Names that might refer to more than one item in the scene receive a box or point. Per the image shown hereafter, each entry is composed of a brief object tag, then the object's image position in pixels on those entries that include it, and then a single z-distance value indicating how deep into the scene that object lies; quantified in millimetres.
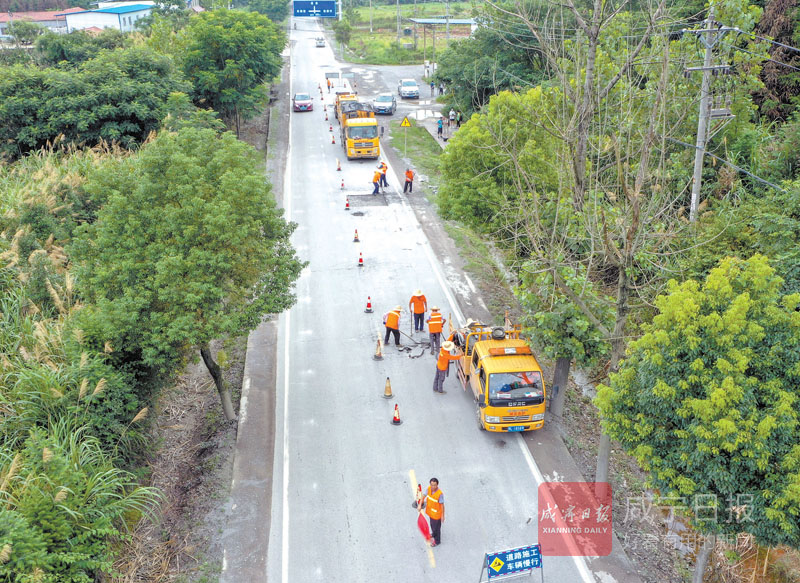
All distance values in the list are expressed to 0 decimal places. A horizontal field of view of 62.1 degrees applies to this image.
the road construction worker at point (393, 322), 19156
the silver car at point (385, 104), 46344
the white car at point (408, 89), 52406
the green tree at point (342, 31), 74875
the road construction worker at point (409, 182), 31375
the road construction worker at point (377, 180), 31234
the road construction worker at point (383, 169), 31836
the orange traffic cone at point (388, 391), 17142
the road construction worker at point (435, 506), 12180
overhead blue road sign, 60250
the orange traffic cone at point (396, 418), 16141
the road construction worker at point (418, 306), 19969
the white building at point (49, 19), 83650
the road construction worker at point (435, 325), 18922
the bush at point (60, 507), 10156
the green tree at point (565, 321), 14320
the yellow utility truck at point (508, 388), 15141
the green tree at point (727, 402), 9398
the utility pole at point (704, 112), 16781
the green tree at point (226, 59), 36188
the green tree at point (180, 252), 13961
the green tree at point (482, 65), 37969
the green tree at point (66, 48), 37250
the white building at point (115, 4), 87350
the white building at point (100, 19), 75500
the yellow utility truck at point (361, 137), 36219
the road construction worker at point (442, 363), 16953
